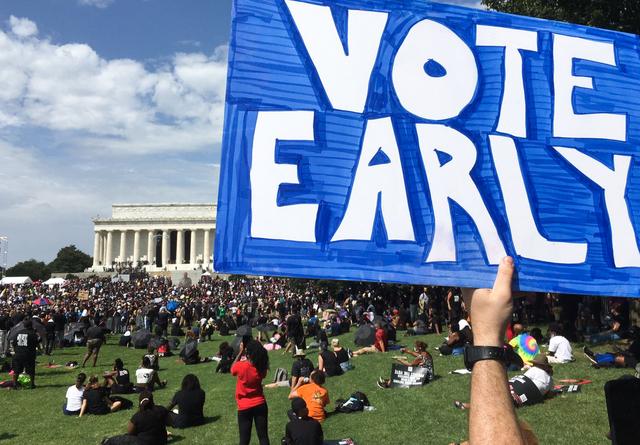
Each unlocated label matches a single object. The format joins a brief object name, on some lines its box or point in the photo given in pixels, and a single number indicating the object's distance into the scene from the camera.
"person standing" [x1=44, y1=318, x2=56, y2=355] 20.41
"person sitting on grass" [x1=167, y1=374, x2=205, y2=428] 9.96
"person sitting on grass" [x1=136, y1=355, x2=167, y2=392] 12.91
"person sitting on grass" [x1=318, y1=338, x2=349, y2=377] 13.38
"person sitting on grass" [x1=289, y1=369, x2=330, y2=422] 9.45
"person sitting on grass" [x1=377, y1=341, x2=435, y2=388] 11.74
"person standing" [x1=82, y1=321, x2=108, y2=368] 17.73
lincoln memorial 119.75
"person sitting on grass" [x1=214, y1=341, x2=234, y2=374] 15.44
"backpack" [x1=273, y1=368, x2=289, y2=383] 12.91
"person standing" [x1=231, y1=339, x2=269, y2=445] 6.66
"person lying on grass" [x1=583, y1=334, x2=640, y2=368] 11.22
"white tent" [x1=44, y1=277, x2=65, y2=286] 61.91
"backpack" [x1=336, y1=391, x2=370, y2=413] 9.95
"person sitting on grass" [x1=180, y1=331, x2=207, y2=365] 17.81
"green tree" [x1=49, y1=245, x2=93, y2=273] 122.74
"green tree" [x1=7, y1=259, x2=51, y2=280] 115.81
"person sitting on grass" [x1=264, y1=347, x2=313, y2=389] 11.49
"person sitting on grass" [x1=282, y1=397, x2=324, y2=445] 7.33
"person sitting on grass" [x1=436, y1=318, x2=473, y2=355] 14.95
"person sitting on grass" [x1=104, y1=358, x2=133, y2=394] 12.88
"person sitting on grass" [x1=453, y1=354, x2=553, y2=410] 9.22
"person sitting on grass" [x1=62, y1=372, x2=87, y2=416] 11.34
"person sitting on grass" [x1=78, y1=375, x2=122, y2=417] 11.24
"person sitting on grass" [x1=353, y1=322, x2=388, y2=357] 16.56
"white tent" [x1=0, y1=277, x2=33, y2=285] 63.90
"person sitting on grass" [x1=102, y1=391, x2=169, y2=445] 7.42
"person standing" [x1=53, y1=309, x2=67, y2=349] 21.73
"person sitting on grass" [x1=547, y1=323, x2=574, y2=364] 12.65
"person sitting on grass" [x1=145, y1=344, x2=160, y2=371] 15.63
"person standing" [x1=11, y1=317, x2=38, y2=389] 13.30
